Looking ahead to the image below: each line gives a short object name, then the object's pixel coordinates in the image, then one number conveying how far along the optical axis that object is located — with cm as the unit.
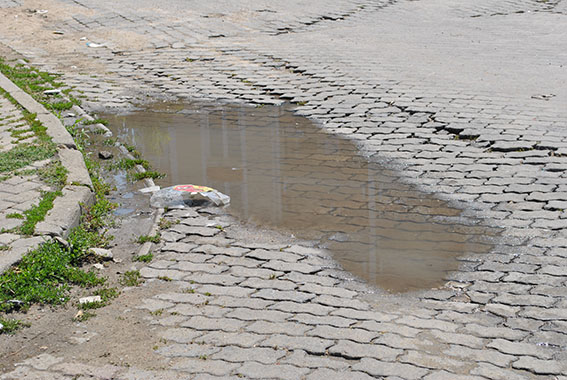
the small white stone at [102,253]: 1148
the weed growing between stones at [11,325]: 937
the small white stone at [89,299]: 1015
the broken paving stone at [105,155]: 1652
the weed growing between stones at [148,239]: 1216
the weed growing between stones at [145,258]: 1151
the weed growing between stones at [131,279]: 1073
